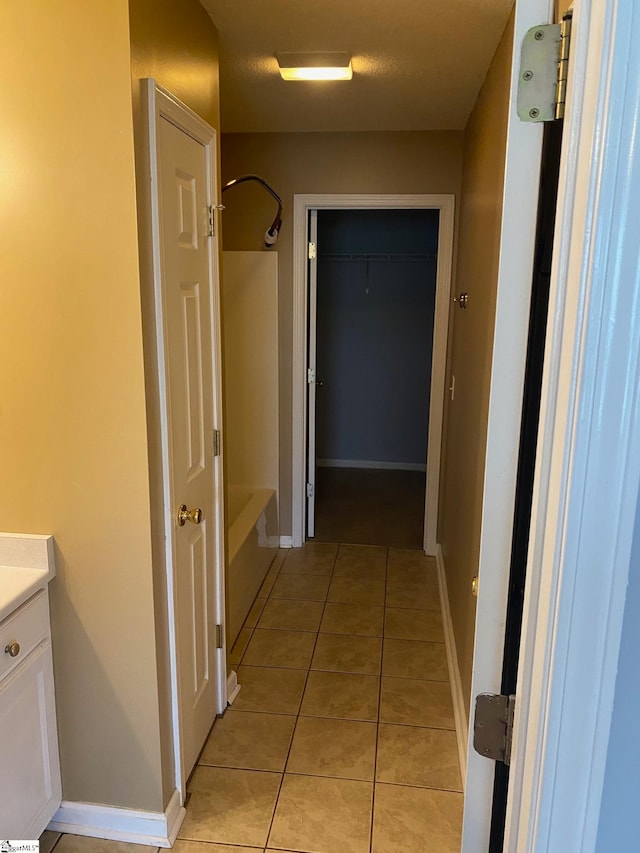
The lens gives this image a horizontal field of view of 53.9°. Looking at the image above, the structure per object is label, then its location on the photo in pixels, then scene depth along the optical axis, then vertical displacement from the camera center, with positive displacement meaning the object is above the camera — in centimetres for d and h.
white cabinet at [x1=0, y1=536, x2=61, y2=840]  157 -112
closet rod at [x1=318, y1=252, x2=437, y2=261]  549 +37
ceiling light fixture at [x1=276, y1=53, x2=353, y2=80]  237 +88
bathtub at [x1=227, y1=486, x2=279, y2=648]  304 -131
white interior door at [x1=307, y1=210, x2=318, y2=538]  375 -46
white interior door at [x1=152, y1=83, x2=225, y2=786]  177 -34
